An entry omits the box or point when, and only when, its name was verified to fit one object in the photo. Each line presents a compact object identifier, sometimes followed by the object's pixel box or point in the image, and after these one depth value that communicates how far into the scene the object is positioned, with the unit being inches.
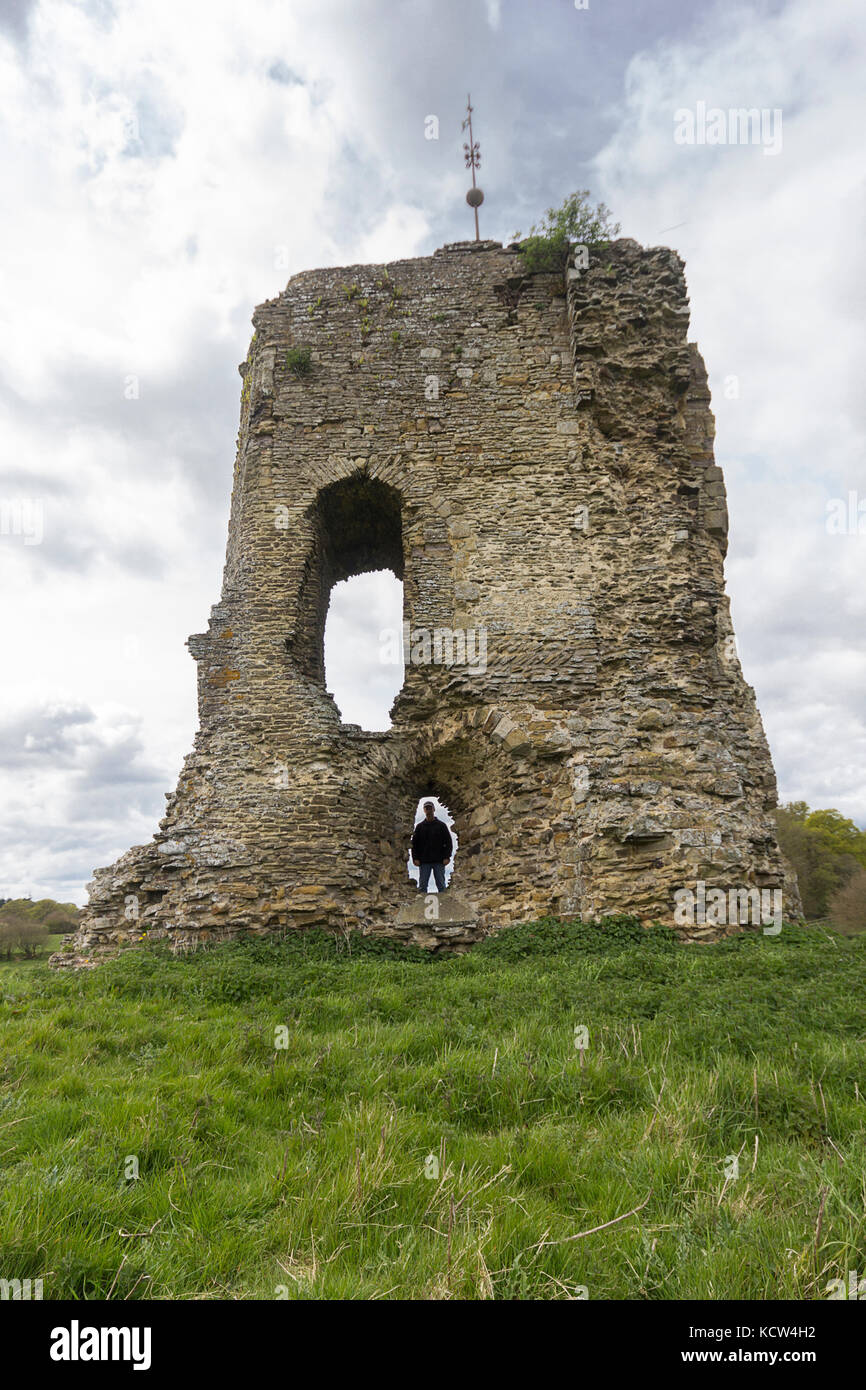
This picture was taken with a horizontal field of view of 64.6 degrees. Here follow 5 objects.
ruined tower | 317.1
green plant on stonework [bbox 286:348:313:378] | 406.9
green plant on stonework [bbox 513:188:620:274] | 407.2
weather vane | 522.6
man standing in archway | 361.4
